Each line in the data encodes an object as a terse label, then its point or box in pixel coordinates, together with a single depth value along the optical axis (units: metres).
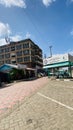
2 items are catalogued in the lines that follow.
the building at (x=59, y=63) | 13.27
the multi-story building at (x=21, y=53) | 28.44
